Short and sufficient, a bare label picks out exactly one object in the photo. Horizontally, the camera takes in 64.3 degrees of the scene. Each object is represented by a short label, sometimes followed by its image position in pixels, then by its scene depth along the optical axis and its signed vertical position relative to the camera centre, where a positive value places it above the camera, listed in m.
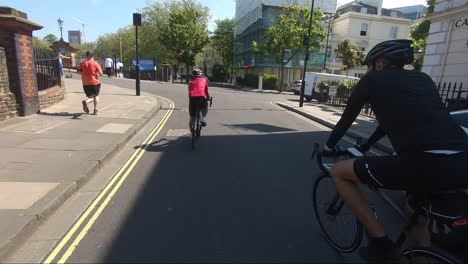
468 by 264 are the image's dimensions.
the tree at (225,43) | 64.69 +2.14
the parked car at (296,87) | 36.28 -2.75
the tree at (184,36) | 48.38 +2.21
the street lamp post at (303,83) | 20.61 -1.29
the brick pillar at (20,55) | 9.49 -0.28
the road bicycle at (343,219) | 2.65 -1.44
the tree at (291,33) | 37.06 +2.54
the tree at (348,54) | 47.31 +0.97
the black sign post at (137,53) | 18.38 -0.13
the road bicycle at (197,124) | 8.59 -1.60
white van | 26.17 -1.49
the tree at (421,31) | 39.43 +3.82
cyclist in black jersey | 2.52 -0.52
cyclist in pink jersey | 8.65 -0.91
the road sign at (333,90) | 22.22 -1.71
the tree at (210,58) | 81.91 -0.75
